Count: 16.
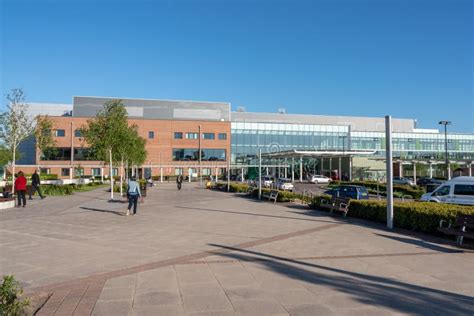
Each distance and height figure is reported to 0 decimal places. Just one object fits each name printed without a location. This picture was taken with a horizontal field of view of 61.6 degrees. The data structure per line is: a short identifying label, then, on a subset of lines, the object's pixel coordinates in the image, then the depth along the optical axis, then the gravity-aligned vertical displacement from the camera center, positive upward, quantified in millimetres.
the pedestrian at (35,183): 22669 -1296
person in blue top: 15270 -1209
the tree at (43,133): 30422 +2181
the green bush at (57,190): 27141 -2021
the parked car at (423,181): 46891 -2378
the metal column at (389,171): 12625 -310
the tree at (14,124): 25078 +2330
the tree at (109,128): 26844 +2278
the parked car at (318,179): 56719 -2557
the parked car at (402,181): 45731 -2337
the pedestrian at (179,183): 38362 -2149
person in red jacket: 18203 -1220
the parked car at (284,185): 36906 -2244
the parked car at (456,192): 17844 -1400
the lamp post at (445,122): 47438 +4723
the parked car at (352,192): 22766 -1794
